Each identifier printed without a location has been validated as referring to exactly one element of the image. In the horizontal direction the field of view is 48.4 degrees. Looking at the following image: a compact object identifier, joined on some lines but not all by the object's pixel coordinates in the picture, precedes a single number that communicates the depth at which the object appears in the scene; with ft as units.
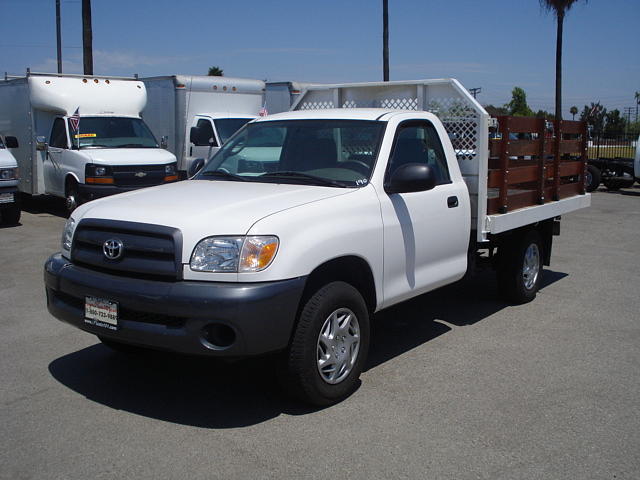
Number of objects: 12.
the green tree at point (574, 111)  256.05
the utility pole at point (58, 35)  123.44
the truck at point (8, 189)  41.29
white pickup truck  13.82
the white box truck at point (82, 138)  42.73
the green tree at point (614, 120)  238.68
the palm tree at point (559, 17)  85.97
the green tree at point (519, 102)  189.32
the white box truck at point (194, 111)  52.90
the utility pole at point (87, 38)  68.74
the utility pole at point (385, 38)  78.59
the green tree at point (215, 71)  173.73
